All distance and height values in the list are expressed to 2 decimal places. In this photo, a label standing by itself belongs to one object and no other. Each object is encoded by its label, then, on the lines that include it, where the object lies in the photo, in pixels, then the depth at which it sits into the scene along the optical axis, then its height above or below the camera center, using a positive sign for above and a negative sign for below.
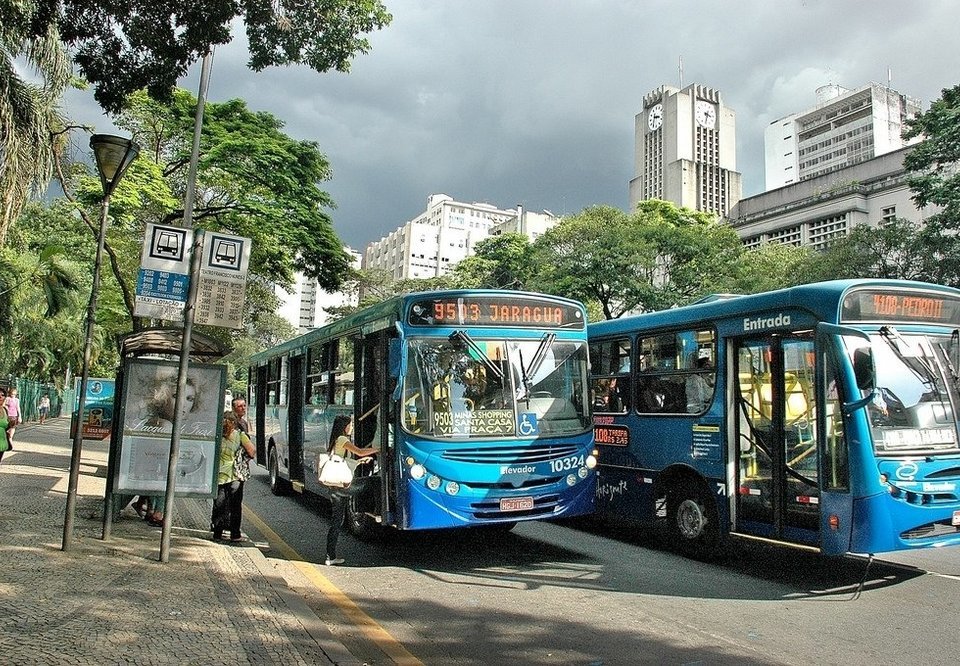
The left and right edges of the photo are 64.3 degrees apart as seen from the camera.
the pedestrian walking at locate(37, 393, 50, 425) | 37.66 +0.34
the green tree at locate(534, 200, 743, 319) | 29.53 +6.87
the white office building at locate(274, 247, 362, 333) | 124.66 +22.35
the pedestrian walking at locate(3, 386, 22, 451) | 14.45 +0.01
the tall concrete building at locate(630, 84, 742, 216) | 84.94 +40.00
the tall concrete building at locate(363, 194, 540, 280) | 118.06 +29.64
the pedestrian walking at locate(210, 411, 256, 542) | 9.20 -0.71
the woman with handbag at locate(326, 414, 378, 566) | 8.45 -0.68
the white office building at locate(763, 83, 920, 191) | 108.25 +47.99
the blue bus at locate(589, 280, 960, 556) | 6.77 +0.21
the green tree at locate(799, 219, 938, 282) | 25.25 +6.34
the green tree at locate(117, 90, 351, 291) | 15.76 +5.09
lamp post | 8.08 +2.65
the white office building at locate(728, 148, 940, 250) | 52.38 +17.37
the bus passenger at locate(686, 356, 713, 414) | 8.76 +0.58
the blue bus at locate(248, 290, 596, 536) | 8.12 +0.22
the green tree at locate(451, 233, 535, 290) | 40.81 +9.10
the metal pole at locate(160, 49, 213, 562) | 7.47 +0.34
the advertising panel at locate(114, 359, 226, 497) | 8.80 -0.11
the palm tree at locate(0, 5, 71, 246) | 9.16 +3.65
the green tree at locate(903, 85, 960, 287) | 22.12 +8.23
